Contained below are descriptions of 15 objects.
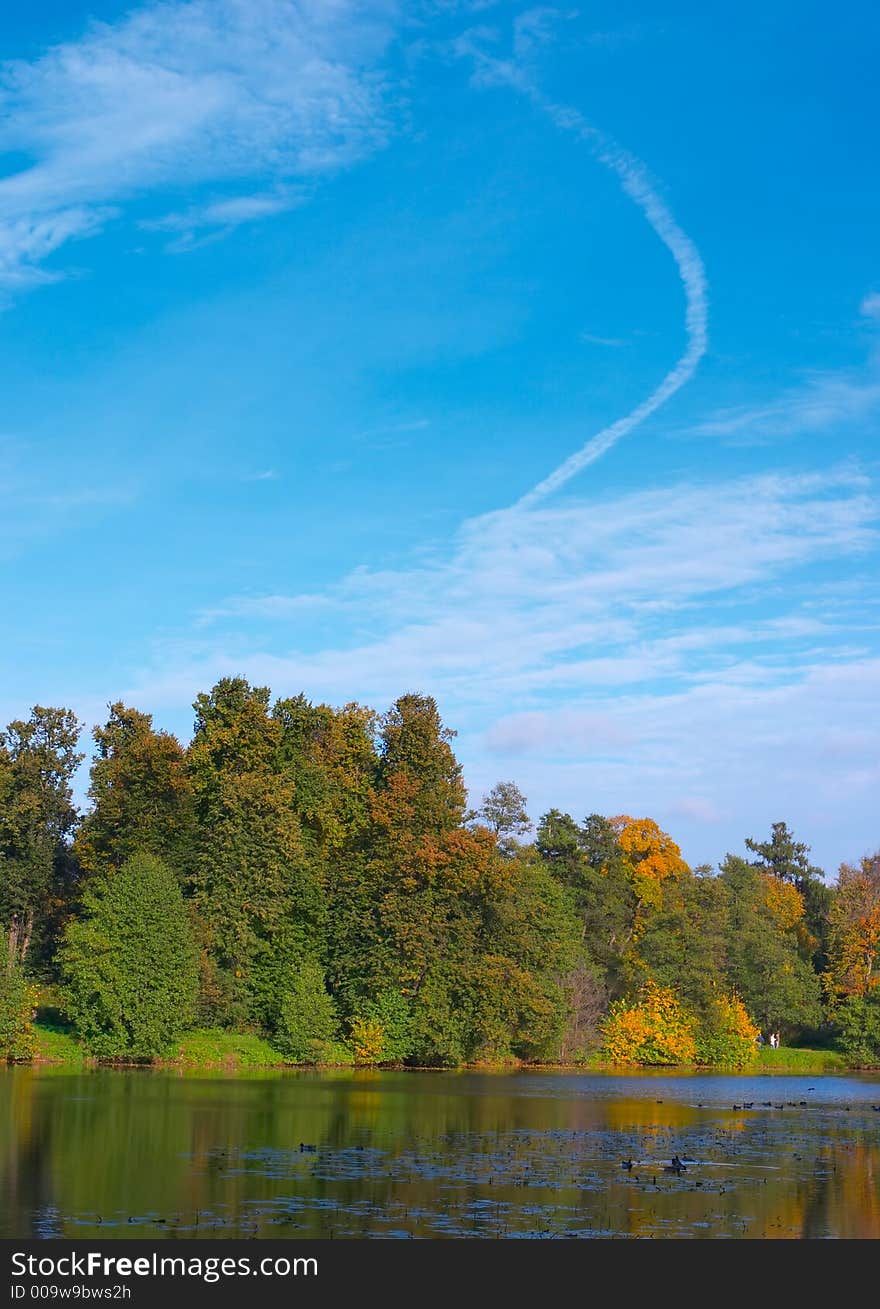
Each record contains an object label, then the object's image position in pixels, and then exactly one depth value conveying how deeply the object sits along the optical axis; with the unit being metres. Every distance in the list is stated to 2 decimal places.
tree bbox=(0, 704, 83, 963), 70.69
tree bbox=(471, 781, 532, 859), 86.75
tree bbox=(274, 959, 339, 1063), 66.81
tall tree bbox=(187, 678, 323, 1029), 66.56
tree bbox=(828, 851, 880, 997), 99.81
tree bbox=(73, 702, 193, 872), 68.50
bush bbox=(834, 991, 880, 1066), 92.50
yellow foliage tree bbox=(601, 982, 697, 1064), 83.62
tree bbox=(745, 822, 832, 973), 116.12
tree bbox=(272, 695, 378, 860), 72.75
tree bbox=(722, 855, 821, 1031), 94.88
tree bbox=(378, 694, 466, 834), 73.00
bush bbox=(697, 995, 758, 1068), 87.88
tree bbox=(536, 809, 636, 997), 90.25
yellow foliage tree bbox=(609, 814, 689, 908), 99.94
